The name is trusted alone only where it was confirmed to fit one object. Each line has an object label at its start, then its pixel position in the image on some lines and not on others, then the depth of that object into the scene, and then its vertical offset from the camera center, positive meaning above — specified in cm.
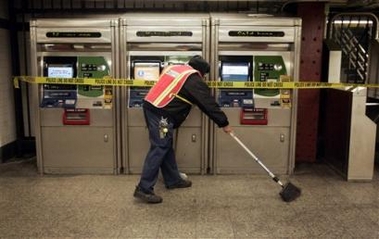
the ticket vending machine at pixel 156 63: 423 +14
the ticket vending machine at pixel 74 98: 426 -26
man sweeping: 357 -29
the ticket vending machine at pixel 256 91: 423 -16
